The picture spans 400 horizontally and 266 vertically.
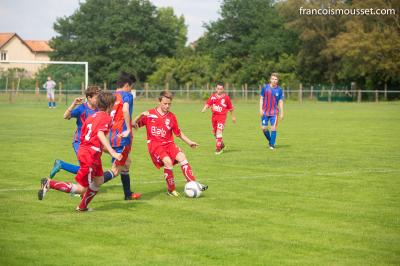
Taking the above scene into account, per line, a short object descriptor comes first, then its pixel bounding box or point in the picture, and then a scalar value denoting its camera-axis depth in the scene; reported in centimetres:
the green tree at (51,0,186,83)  9445
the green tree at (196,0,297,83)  8700
